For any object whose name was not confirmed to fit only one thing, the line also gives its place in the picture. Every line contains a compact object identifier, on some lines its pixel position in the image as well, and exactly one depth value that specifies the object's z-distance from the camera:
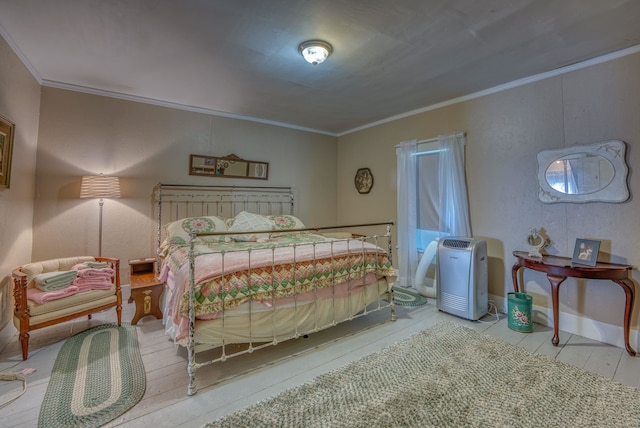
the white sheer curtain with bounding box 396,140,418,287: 4.18
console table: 2.36
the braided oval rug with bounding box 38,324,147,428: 1.70
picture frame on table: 2.46
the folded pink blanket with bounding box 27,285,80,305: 2.34
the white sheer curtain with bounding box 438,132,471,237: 3.59
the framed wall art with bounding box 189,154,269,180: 4.09
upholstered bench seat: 2.27
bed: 1.99
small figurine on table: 2.85
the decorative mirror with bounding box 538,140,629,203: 2.54
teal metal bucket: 2.80
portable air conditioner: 3.05
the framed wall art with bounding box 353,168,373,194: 4.94
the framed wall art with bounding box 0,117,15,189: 2.36
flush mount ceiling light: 2.36
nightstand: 2.95
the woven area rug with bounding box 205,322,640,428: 1.65
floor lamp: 3.11
